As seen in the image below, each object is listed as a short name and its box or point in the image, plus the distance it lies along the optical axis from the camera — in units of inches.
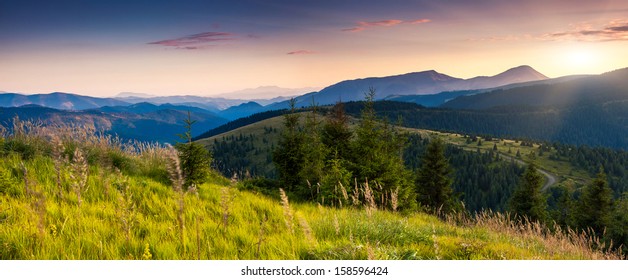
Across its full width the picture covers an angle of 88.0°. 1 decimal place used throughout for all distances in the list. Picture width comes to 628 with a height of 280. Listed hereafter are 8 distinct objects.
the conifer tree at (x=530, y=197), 1425.9
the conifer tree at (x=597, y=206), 1403.8
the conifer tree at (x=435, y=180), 1471.5
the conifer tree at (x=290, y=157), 532.4
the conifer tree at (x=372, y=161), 458.6
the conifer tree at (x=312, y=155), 454.8
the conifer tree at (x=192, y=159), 309.4
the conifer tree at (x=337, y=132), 745.6
